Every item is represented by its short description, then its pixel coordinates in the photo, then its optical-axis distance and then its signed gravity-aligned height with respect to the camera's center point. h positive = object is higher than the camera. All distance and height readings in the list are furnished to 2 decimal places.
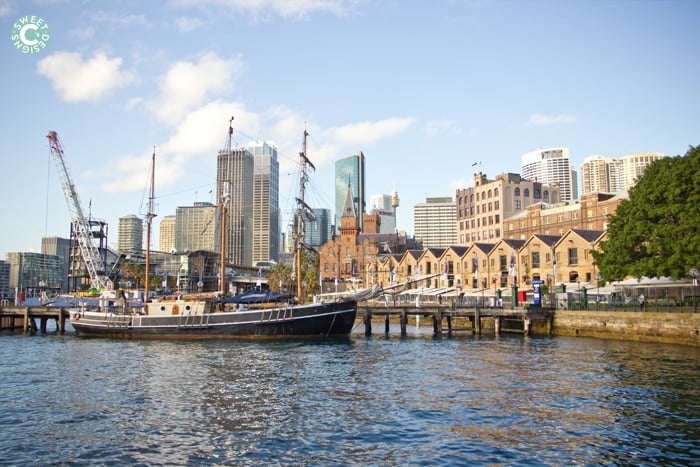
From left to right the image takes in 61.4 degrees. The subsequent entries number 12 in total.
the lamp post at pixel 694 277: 51.34 +0.12
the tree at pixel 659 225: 53.38 +5.14
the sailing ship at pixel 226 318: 65.12 -4.09
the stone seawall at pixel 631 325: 51.22 -4.49
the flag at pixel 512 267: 72.81 +1.61
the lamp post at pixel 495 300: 73.49 -2.59
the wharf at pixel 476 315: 66.50 -4.12
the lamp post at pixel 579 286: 65.94 -0.87
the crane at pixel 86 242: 154.12 +11.52
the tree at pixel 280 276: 140.88 +1.39
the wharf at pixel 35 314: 83.19 -4.28
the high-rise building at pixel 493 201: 157.00 +21.56
